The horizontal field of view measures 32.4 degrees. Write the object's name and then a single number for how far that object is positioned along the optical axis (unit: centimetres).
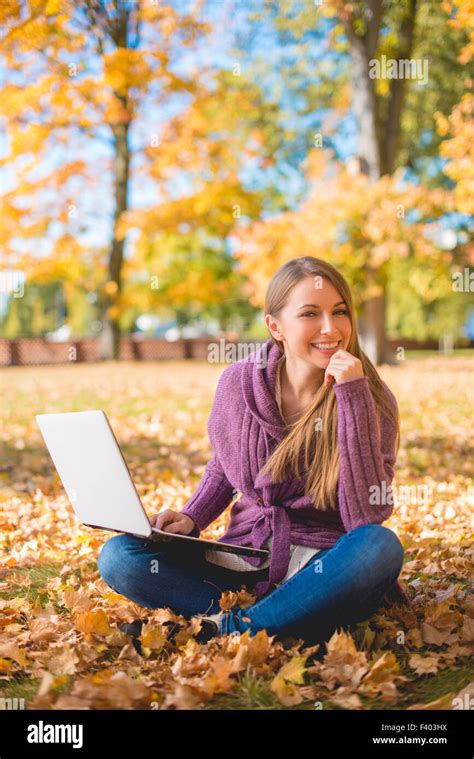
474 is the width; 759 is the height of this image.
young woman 253
